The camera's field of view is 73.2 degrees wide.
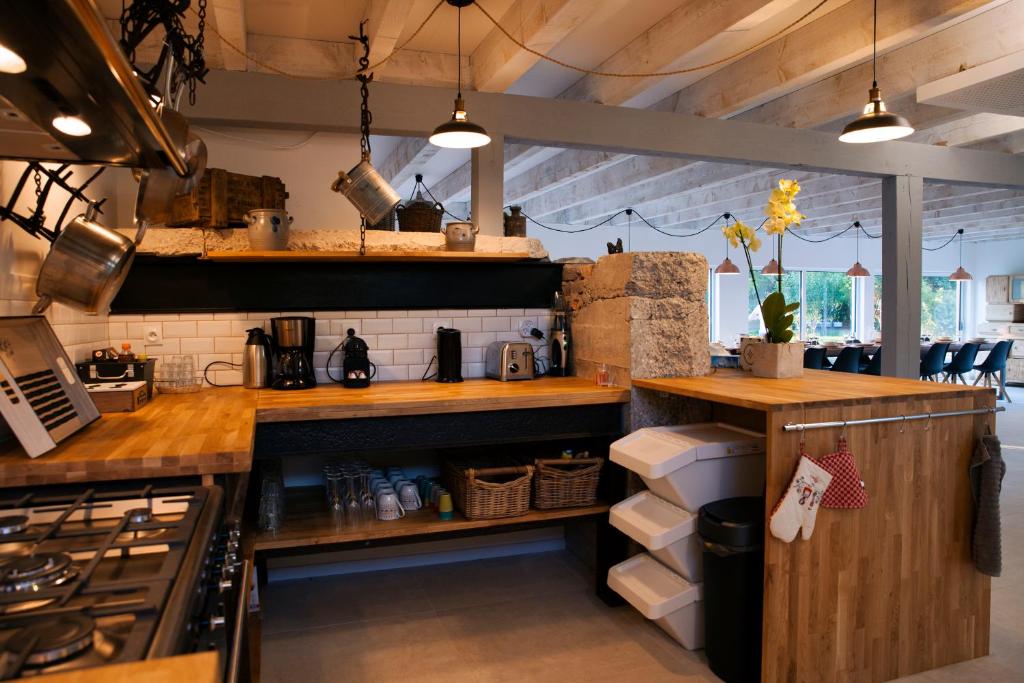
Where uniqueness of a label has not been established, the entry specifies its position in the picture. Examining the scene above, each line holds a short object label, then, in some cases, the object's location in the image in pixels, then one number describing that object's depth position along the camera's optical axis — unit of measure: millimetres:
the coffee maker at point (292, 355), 3059
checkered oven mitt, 2260
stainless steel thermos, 3066
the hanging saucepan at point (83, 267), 2020
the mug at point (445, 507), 2911
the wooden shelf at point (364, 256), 2969
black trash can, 2307
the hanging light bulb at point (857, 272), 10070
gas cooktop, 758
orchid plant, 2879
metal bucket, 2945
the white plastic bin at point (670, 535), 2486
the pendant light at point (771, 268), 8164
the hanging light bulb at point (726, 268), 8961
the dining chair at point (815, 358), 7933
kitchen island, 2232
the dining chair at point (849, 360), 7781
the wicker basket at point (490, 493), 2855
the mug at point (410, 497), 2996
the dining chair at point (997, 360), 8766
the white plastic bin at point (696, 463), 2477
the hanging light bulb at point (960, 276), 11088
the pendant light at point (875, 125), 3213
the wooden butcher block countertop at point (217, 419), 1684
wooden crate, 3150
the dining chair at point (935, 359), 8336
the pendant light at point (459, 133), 3070
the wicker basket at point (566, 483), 2982
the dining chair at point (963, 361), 8727
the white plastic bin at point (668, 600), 2504
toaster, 3342
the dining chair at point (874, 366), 8023
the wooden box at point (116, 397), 2361
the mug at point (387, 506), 2857
